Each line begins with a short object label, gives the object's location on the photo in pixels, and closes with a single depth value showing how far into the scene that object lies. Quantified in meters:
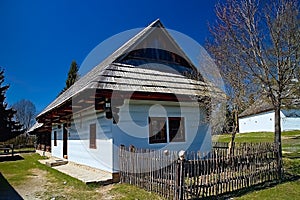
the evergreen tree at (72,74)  40.99
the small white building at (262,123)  33.03
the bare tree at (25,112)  56.74
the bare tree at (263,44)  8.66
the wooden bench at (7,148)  19.79
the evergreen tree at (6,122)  31.09
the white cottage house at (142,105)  8.73
